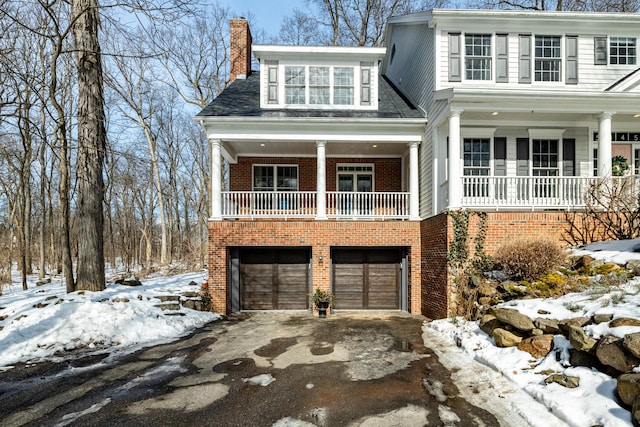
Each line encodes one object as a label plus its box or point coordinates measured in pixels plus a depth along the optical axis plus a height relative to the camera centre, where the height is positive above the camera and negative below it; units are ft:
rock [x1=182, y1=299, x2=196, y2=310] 30.96 -8.76
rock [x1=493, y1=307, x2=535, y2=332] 17.48 -6.11
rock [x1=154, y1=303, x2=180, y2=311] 28.43 -8.33
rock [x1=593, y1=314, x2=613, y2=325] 14.40 -4.92
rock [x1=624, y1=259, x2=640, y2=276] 19.39 -3.71
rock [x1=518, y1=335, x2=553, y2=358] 15.96 -6.85
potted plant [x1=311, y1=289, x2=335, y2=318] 31.96 -8.93
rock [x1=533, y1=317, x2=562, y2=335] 16.39 -6.00
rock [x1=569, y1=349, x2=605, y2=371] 13.60 -6.44
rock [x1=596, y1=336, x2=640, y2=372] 11.95 -5.57
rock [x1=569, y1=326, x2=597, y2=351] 13.74 -5.62
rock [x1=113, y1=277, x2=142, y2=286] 33.36 -7.26
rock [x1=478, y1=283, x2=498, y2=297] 24.09 -6.14
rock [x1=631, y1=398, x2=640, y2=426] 10.19 -6.43
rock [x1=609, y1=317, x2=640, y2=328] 13.17 -4.70
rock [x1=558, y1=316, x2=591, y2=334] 15.12 -5.42
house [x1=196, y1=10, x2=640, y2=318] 32.55 +7.35
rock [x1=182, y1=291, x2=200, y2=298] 31.96 -8.18
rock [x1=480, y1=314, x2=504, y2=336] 19.73 -7.08
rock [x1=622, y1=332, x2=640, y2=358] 11.60 -4.91
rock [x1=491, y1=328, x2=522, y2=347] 17.82 -7.15
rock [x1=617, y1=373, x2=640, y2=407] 10.87 -6.08
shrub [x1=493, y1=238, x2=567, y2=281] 23.04 -3.70
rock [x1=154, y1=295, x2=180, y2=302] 29.62 -7.89
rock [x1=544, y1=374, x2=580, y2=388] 13.09 -7.02
